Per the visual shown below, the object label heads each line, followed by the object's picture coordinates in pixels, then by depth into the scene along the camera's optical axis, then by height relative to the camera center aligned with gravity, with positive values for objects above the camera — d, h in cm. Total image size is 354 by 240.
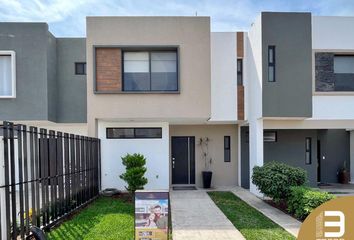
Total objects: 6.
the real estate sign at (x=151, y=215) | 598 -190
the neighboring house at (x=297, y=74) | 1165 +171
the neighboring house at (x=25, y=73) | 1323 +209
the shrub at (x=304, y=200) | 822 -231
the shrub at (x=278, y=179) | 1006 -208
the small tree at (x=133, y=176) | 1128 -210
